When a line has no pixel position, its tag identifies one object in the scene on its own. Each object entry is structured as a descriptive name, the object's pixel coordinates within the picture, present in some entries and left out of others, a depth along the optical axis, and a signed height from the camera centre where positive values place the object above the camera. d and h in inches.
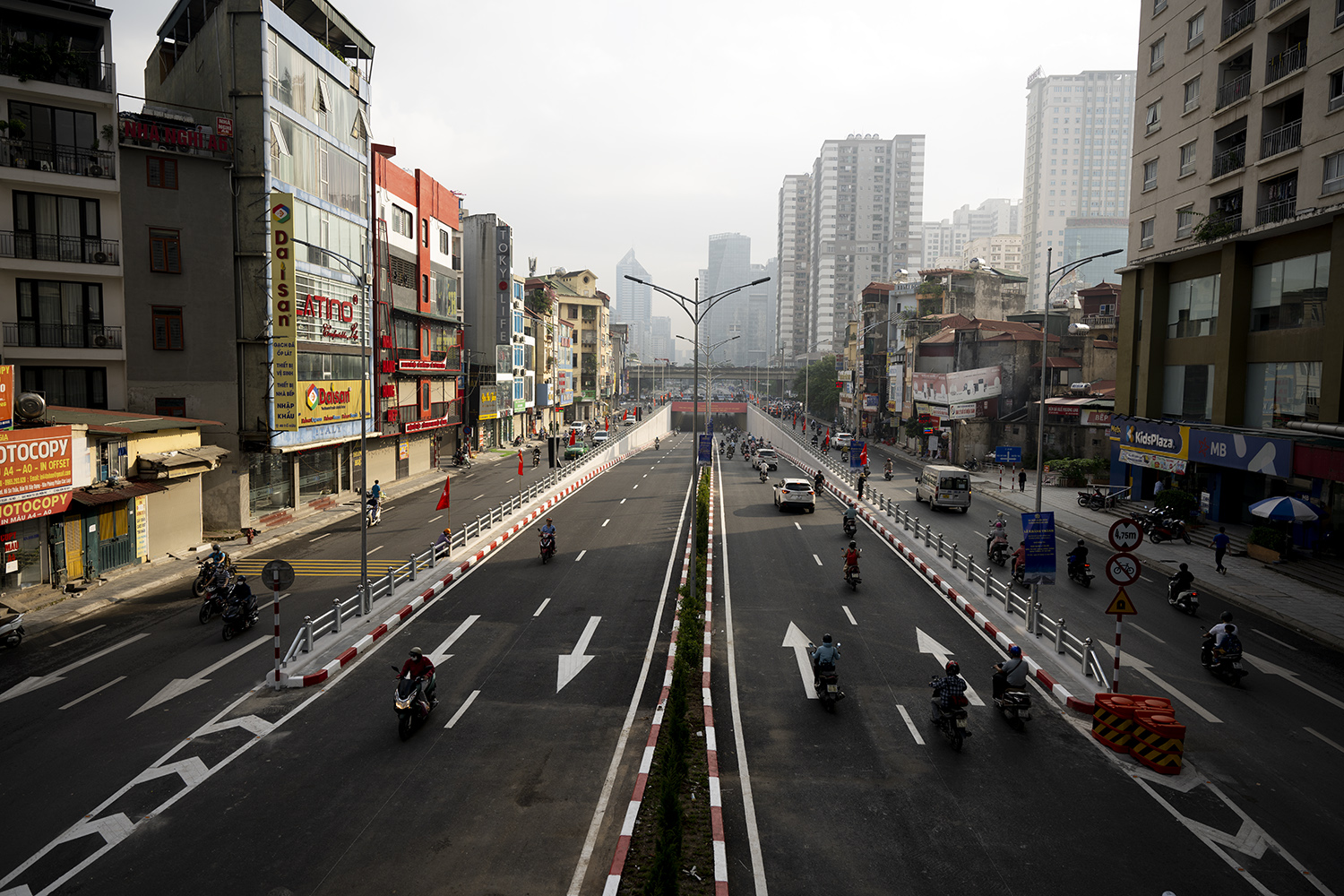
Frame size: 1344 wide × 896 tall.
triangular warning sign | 568.7 -156.3
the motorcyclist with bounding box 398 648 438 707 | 518.6 -191.5
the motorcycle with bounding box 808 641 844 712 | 555.0 -214.1
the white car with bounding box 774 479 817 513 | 1469.0 -203.2
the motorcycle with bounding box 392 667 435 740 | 502.0 -211.0
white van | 1515.7 -191.4
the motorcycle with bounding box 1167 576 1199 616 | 828.0 -222.0
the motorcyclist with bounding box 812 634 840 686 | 559.5 -192.8
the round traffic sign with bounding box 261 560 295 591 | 590.0 -149.2
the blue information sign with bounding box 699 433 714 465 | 1814.7 -143.0
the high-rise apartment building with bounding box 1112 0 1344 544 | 1066.7 +222.3
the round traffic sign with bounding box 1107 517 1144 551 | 602.9 -110.9
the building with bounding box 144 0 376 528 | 1248.2 +259.2
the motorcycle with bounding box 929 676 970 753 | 490.9 -211.6
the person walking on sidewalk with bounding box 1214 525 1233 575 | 1010.1 -195.9
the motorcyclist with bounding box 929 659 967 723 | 493.0 -193.3
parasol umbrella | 931.3 -137.7
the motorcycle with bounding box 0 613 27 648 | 674.8 -223.9
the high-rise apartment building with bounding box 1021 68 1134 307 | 7480.3 +1379.0
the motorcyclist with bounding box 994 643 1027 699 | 531.8 -193.3
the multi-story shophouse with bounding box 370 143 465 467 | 1797.5 +177.3
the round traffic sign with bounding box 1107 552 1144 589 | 569.0 -128.3
